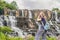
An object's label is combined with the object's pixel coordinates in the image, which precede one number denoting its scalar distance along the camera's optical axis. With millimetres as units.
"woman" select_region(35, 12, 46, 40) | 9562
